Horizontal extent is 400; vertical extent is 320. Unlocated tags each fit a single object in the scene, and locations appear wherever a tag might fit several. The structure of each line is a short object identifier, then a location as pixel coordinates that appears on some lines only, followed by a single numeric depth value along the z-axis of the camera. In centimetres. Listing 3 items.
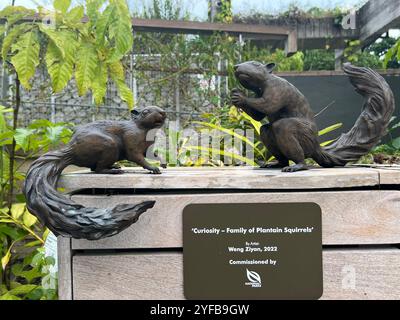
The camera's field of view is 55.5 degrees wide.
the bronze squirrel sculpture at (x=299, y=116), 92
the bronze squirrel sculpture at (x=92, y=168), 72
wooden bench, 81
